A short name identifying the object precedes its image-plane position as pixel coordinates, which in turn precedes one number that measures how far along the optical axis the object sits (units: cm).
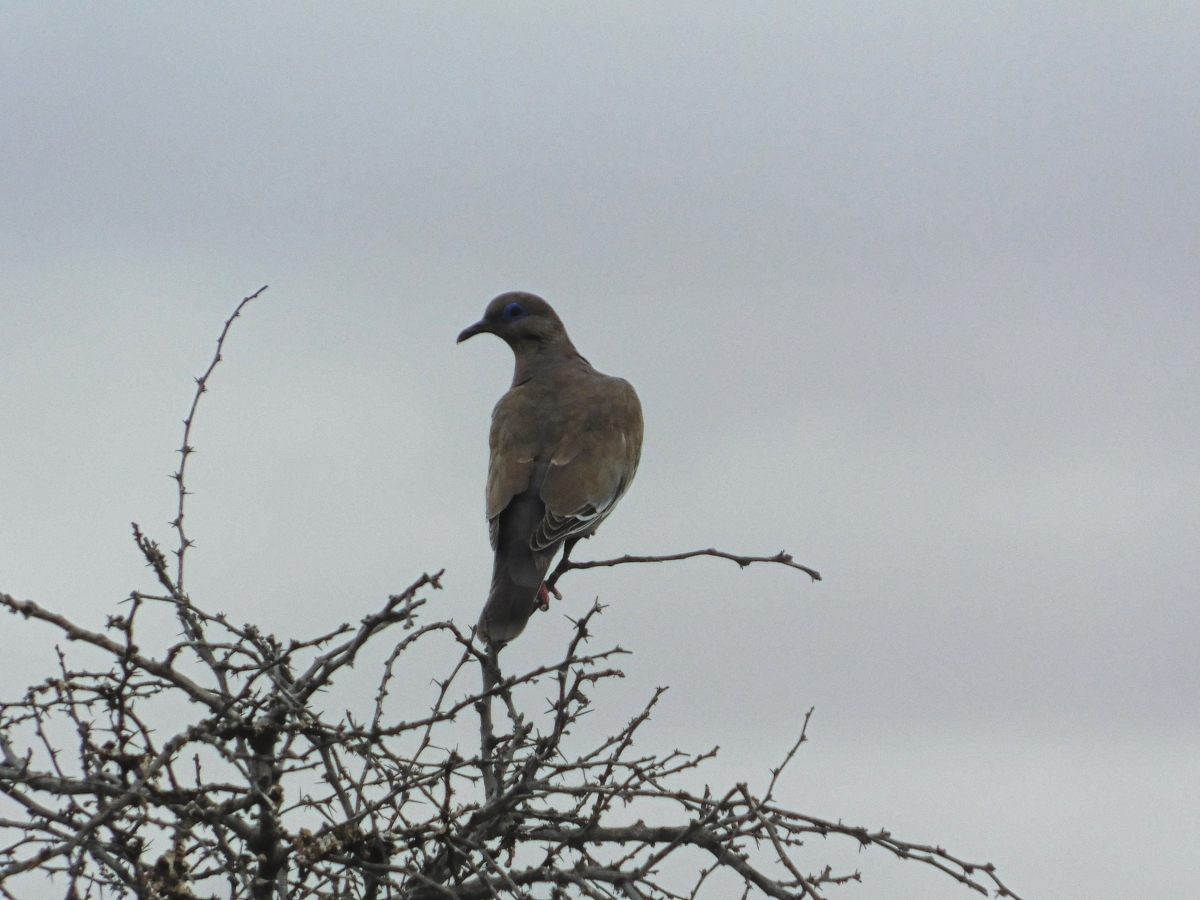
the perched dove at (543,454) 1145
